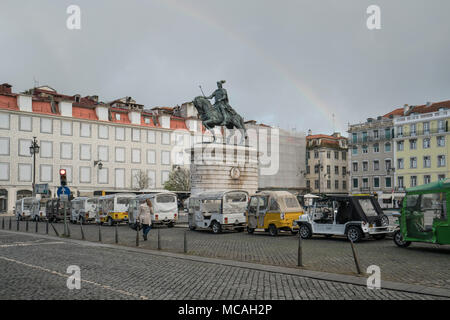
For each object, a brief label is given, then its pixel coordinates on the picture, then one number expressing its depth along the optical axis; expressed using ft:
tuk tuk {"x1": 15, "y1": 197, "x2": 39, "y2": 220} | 156.66
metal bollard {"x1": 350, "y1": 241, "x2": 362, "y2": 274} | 35.99
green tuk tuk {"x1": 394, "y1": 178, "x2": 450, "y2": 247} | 47.42
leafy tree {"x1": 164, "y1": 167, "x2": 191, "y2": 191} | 243.60
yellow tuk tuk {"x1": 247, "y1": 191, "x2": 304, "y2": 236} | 74.08
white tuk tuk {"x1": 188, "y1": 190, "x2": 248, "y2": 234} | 83.25
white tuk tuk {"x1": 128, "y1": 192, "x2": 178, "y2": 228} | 101.04
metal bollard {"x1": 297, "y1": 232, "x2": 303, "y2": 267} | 40.68
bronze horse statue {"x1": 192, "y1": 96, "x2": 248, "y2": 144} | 115.14
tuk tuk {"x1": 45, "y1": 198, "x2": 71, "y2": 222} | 138.82
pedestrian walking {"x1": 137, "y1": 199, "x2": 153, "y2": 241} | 67.26
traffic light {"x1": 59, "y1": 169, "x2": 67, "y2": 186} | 73.18
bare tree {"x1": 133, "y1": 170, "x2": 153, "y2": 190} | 244.83
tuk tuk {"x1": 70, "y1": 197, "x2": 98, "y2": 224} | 129.03
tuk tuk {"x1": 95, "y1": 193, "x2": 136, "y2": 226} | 117.80
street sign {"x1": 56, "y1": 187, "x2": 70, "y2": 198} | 73.97
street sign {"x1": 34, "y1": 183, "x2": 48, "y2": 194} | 142.51
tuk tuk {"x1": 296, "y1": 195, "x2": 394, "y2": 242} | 60.95
